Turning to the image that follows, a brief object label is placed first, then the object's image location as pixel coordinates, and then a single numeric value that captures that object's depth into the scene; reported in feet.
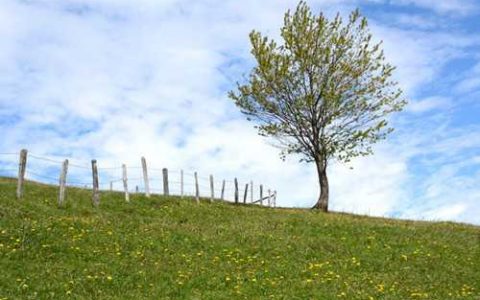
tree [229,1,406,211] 177.99
